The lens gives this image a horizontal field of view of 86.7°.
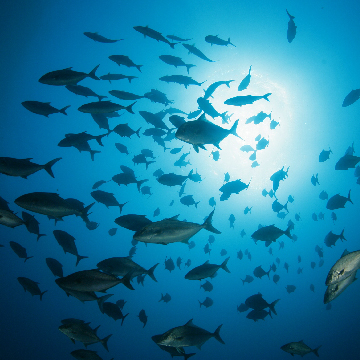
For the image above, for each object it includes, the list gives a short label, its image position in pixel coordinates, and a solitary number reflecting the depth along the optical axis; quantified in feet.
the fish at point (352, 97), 23.70
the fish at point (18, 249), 23.79
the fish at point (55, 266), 20.29
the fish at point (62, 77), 15.11
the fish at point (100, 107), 15.17
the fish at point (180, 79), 27.27
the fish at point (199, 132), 12.28
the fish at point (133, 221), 15.33
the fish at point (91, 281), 10.64
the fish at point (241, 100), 20.29
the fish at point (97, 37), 24.25
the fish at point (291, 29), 22.25
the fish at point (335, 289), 7.40
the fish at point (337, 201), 23.13
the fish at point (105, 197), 21.58
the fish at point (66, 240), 17.83
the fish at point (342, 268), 7.22
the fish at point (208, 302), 36.22
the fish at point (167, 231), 9.97
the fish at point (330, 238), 24.94
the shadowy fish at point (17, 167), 12.43
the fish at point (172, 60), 26.12
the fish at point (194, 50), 26.77
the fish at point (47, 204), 11.08
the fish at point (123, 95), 22.07
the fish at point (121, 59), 22.17
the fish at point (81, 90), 21.30
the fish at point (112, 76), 26.54
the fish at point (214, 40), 24.71
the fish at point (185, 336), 12.74
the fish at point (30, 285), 20.74
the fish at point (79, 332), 13.21
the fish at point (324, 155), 27.52
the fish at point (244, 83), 23.94
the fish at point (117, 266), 13.73
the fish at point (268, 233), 17.61
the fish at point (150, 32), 21.51
